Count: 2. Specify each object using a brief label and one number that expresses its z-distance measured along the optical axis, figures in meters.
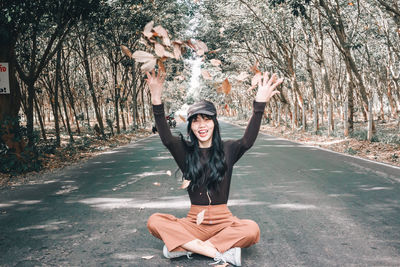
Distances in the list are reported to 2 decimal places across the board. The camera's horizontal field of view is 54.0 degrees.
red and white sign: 10.43
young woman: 3.78
